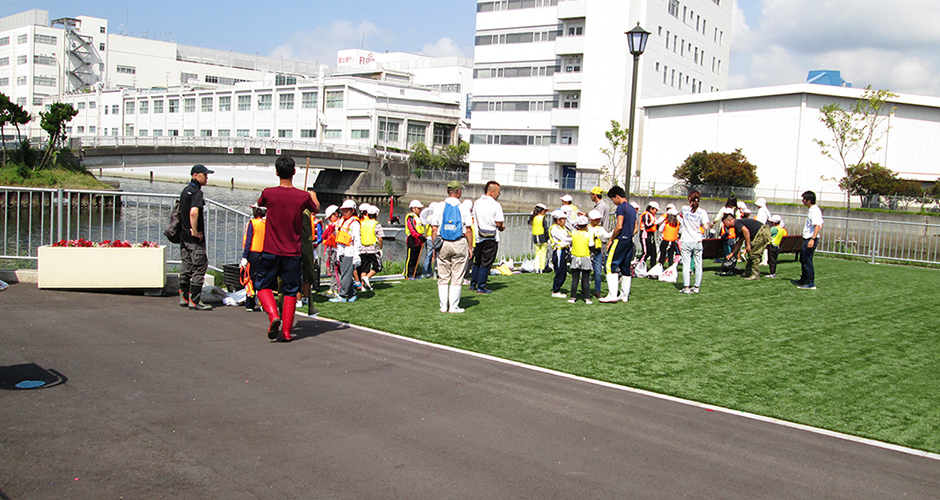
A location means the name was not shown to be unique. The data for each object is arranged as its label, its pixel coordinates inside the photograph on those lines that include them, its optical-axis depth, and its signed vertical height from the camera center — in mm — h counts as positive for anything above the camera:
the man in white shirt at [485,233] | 11375 -552
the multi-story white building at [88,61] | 95125 +19155
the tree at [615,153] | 51250 +4442
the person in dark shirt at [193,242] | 8719 -744
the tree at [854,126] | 34969 +5408
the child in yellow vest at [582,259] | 10531 -836
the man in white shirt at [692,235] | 11598 -413
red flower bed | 9461 -899
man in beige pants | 9328 -760
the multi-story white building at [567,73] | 54938 +11936
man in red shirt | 7336 -617
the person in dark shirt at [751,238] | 14352 -510
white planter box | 9281 -1218
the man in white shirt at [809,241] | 12683 -431
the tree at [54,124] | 44938 +3706
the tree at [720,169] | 42469 +2867
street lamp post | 14246 +3598
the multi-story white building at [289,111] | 75125 +9843
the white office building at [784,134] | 40812 +5456
